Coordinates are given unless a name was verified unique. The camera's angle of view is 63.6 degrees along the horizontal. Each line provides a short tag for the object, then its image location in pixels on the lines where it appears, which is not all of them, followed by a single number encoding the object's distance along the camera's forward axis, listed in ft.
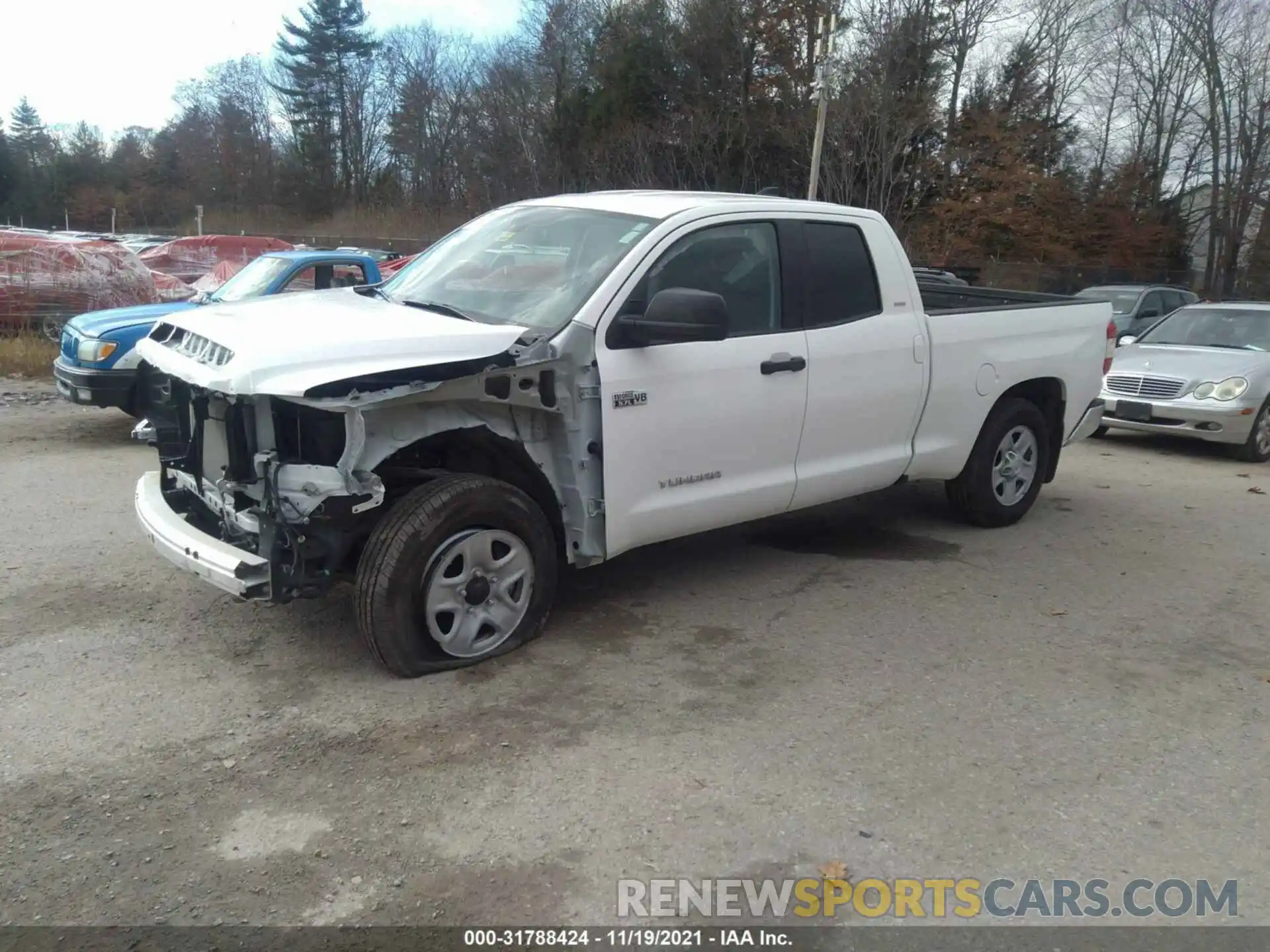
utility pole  67.67
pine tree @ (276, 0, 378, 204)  181.57
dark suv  54.08
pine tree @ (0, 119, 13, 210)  180.86
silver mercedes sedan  31.65
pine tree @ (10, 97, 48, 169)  193.77
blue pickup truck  27.58
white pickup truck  12.92
